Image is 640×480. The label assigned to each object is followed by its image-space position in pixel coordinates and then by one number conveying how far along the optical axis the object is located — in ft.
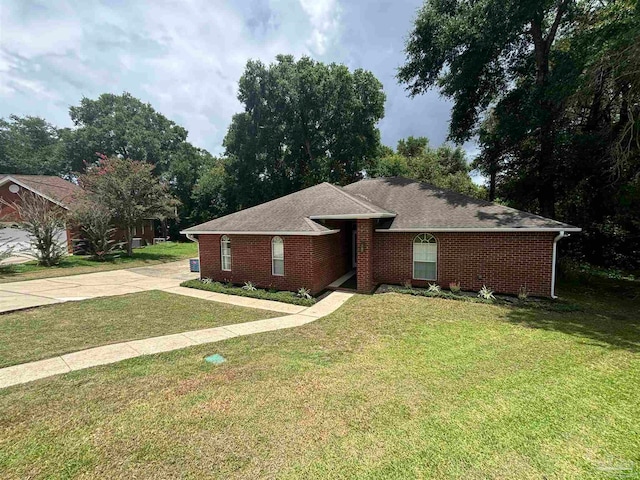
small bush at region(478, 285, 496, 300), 31.86
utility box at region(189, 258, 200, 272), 54.41
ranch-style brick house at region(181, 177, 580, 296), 32.73
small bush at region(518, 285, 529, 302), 31.40
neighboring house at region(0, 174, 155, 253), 66.95
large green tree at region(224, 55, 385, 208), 90.63
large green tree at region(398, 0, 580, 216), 40.52
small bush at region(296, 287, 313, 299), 33.17
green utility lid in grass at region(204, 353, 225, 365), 17.35
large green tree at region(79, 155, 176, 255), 66.69
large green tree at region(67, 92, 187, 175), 122.21
